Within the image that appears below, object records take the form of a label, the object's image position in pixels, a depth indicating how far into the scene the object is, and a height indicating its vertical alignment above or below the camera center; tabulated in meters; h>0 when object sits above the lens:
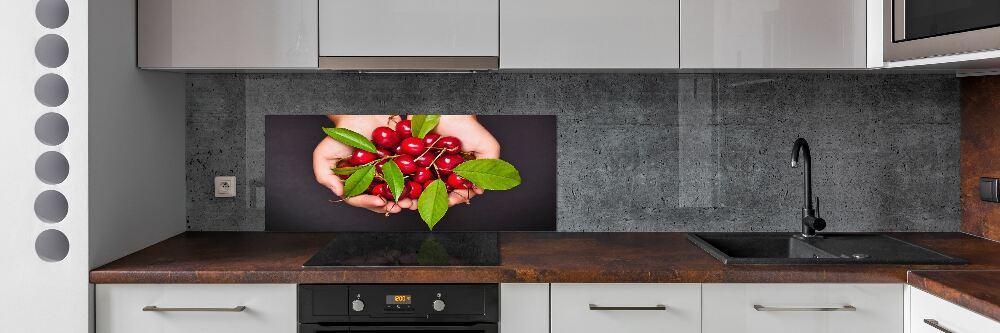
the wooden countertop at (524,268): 1.78 -0.25
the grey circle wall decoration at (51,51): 1.84 +0.28
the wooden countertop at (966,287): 1.47 -0.26
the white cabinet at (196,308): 1.81 -0.35
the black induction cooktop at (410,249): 1.89 -0.24
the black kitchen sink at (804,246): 2.16 -0.24
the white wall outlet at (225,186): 2.43 -0.07
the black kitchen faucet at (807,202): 2.16 -0.10
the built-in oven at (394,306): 1.80 -0.34
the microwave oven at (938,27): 1.74 +0.35
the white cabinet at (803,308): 1.79 -0.34
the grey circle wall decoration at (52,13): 1.86 +0.38
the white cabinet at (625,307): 1.81 -0.34
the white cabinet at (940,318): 1.50 -0.32
